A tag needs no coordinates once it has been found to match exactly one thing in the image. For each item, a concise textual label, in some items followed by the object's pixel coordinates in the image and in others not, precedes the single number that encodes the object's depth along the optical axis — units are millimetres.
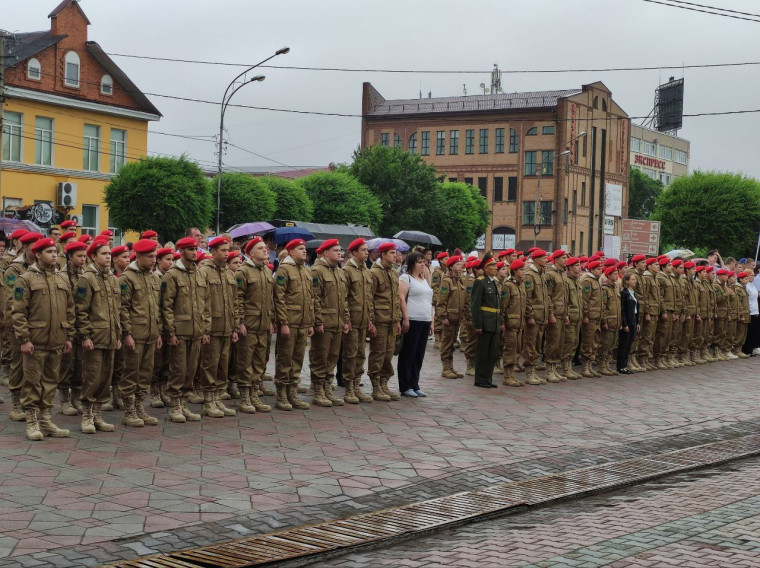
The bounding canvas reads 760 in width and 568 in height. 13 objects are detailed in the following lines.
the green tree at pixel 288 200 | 53688
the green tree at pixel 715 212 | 63669
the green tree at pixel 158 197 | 41656
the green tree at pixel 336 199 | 56844
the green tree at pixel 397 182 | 61906
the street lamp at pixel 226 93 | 35156
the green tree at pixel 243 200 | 49438
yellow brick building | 43375
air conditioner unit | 40156
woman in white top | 13477
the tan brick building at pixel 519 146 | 78812
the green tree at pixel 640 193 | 104500
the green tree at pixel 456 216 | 64688
